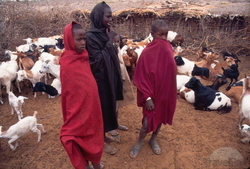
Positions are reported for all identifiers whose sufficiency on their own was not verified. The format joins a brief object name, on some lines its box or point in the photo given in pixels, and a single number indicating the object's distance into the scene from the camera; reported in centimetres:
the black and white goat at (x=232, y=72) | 630
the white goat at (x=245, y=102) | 355
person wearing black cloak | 260
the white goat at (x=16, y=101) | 416
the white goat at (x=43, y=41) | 858
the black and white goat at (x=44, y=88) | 499
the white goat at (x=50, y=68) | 538
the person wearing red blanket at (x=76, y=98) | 210
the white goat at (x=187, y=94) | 535
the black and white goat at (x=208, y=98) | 489
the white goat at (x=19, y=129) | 330
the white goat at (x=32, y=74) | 529
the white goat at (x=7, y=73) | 508
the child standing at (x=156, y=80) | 271
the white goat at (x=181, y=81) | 607
